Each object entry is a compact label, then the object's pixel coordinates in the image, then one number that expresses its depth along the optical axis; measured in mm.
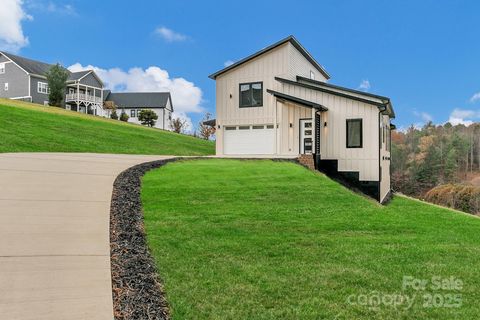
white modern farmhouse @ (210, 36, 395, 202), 18859
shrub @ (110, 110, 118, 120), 53969
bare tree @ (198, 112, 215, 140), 61181
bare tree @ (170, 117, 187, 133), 66562
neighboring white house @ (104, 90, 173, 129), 68375
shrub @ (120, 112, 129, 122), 54631
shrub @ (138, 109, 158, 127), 58781
